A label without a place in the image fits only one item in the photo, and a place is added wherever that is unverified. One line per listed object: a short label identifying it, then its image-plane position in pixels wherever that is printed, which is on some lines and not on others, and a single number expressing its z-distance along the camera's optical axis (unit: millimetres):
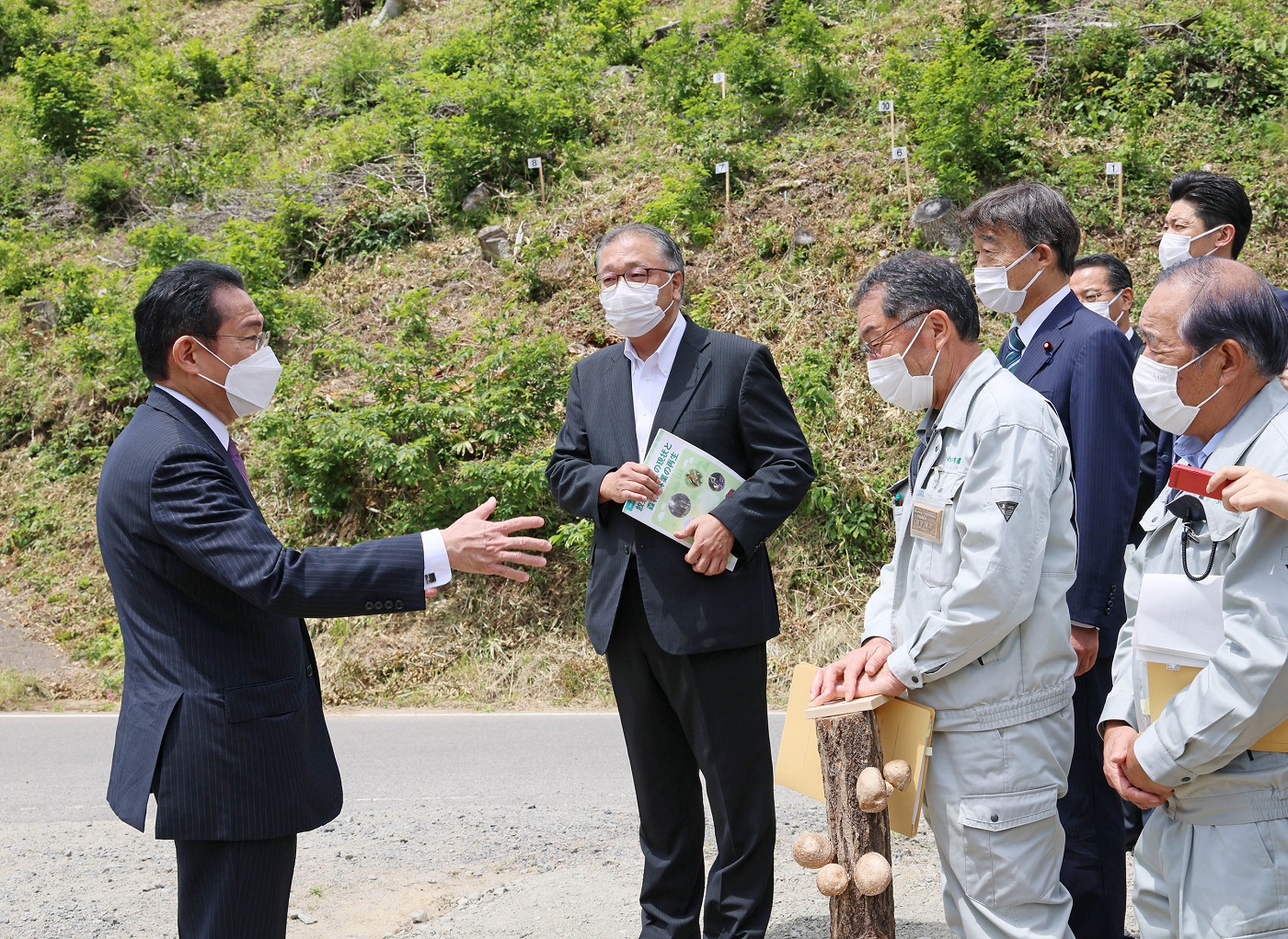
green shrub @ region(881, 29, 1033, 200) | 10148
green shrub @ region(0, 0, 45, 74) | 18938
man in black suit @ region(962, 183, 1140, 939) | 3328
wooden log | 2869
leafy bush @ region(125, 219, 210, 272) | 11758
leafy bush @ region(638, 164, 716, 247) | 10734
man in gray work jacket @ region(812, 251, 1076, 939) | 2621
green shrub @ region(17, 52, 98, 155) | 15297
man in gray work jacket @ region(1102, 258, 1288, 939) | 2180
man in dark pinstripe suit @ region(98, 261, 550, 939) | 2641
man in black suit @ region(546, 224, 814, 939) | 3590
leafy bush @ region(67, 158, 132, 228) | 14586
